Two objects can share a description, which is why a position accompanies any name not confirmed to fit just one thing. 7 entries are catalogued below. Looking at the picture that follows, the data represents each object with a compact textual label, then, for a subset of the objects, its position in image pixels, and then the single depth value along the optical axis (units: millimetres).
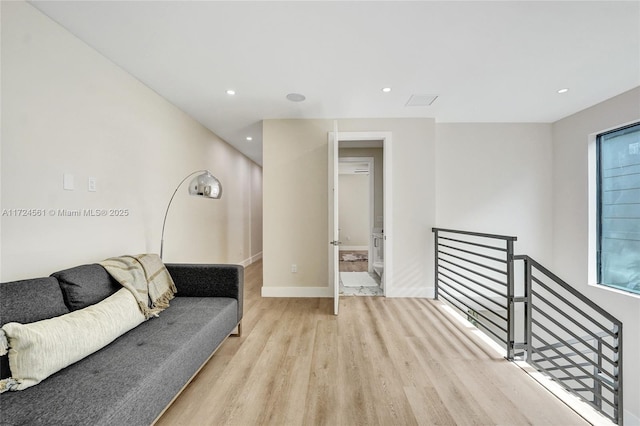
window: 2906
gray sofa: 992
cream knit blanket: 1846
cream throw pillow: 1106
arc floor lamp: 2379
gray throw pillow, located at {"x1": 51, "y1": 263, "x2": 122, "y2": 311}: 1547
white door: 2993
